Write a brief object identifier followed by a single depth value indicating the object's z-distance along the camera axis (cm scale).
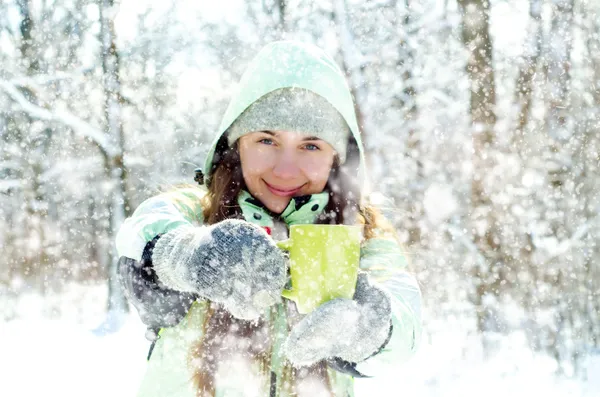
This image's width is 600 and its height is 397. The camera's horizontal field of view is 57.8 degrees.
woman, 125
